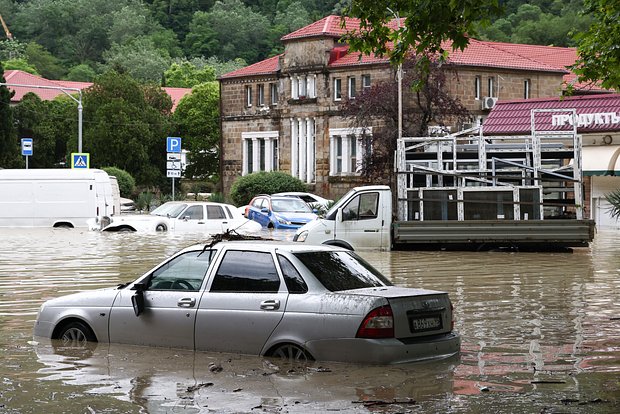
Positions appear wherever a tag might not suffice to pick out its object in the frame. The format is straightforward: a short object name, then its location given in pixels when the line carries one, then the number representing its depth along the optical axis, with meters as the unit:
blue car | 45.28
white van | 41.56
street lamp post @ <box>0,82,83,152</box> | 54.41
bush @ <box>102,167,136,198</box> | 72.06
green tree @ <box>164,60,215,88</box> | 137.25
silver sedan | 11.37
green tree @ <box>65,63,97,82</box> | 169.62
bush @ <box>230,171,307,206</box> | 67.56
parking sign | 46.81
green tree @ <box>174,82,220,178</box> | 92.12
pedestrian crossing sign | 49.44
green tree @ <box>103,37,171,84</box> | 156.62
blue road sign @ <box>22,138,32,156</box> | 58.78
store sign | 47.03
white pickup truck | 29.53
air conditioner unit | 66.25
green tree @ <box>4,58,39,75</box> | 150.50
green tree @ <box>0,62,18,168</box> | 78.81
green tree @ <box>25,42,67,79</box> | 170.38
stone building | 68.06
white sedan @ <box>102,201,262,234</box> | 37.78
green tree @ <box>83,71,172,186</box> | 83.12
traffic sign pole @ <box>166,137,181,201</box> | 44.62
